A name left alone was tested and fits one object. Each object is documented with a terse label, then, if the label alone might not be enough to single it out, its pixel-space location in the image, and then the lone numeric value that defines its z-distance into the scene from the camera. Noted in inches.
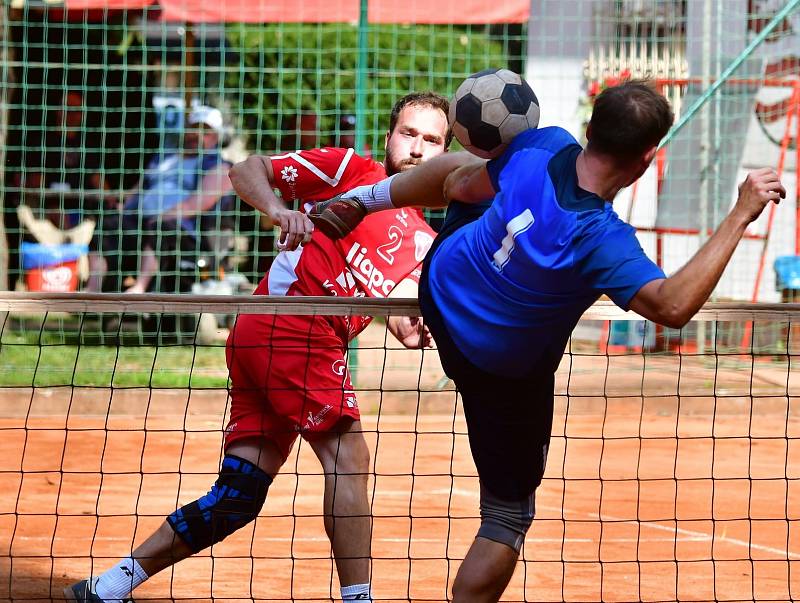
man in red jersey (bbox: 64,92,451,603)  353.1
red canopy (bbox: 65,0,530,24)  928.3
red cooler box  1059.9
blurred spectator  995.3
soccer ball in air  300.7
